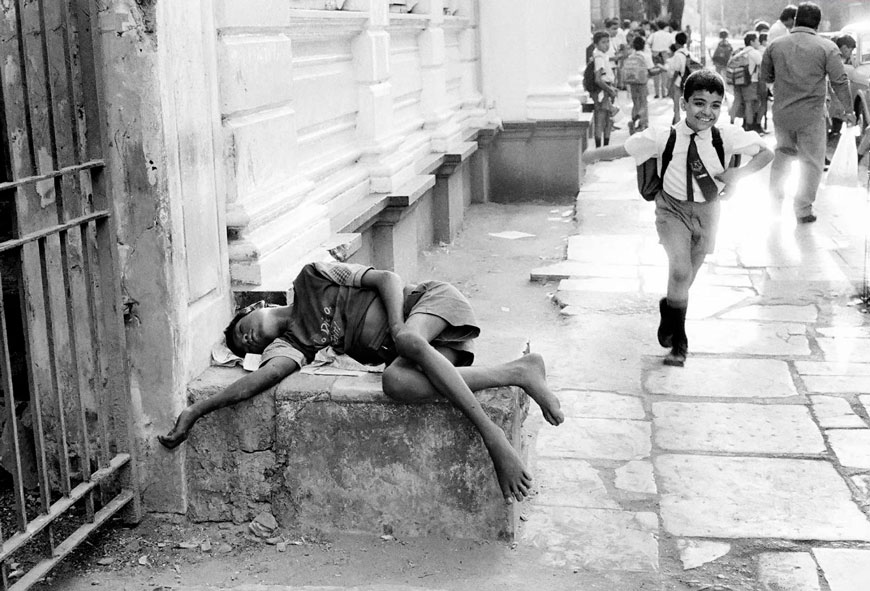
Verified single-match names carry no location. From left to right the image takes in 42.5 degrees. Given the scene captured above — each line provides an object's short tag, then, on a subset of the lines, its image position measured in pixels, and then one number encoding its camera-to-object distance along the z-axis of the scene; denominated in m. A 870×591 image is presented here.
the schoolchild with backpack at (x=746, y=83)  16.31
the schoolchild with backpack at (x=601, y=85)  15.41
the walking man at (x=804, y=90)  9.77
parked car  13.62
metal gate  3.55
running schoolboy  5.66
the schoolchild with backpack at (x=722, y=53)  21.33
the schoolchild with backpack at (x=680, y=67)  16.59
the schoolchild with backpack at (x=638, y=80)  16.33
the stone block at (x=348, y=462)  3.97
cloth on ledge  4.22
